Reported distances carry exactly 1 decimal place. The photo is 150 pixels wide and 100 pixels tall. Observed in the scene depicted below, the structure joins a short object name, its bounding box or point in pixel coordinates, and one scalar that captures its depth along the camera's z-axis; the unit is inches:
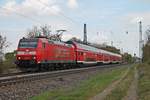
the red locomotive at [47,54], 983.1
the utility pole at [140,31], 1981.7
